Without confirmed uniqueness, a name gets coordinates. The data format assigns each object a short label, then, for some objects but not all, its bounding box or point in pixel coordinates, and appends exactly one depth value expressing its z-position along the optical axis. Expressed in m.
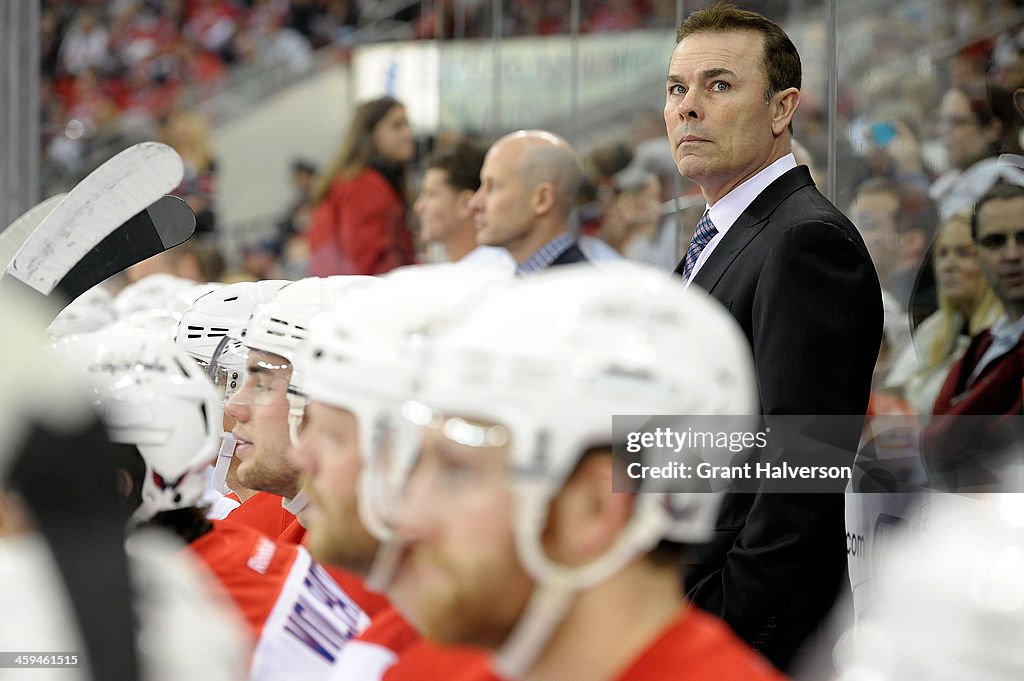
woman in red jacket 13.05
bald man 10.09
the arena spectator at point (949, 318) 8.95
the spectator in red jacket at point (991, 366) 8.46
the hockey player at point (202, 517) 7.85
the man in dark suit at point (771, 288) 8.13
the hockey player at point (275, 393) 8.20
